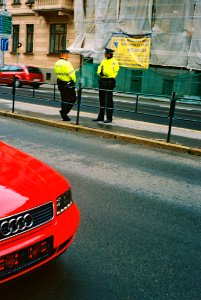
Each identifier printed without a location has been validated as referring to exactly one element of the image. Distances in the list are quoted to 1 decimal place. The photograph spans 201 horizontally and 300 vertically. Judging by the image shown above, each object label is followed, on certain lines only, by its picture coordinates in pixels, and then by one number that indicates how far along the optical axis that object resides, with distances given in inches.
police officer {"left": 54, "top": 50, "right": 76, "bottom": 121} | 412.8
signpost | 1045.2
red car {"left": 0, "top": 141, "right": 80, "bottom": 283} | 99.2
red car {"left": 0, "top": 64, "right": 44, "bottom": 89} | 989.8
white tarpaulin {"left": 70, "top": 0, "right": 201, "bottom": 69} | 806.5
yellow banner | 884.6
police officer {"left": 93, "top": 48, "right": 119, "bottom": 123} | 405.1
